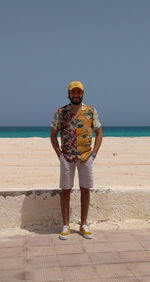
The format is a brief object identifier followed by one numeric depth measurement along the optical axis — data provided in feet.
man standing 11.93
